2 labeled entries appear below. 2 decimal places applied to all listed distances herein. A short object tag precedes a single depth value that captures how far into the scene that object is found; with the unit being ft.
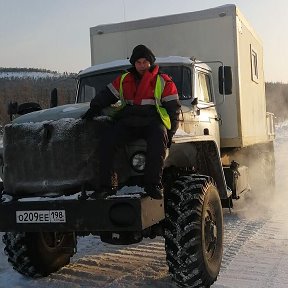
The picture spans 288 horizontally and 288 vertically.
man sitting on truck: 13.97
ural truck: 13.96
